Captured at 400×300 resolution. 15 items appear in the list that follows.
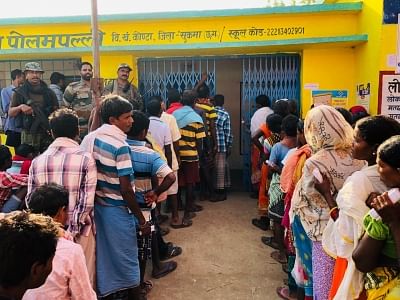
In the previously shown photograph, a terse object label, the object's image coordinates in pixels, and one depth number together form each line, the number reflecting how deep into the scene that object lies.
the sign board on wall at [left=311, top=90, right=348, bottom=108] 6.12
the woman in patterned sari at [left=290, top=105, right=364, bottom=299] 2.41
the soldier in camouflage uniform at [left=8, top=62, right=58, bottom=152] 4.71
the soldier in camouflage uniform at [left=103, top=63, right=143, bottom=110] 5.50
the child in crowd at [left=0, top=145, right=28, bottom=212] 2.74
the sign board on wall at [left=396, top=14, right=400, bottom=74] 3.05
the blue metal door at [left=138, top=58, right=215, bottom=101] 6.60
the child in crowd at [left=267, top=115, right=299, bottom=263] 3.73
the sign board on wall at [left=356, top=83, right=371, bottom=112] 5.57
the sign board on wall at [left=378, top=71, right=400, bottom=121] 3.15
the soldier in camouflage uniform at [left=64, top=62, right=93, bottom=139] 5.05
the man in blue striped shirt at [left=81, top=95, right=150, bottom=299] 2.77
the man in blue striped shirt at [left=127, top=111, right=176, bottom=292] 3.11
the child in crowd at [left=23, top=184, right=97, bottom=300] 1.71
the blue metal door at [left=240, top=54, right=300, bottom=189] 6.44
